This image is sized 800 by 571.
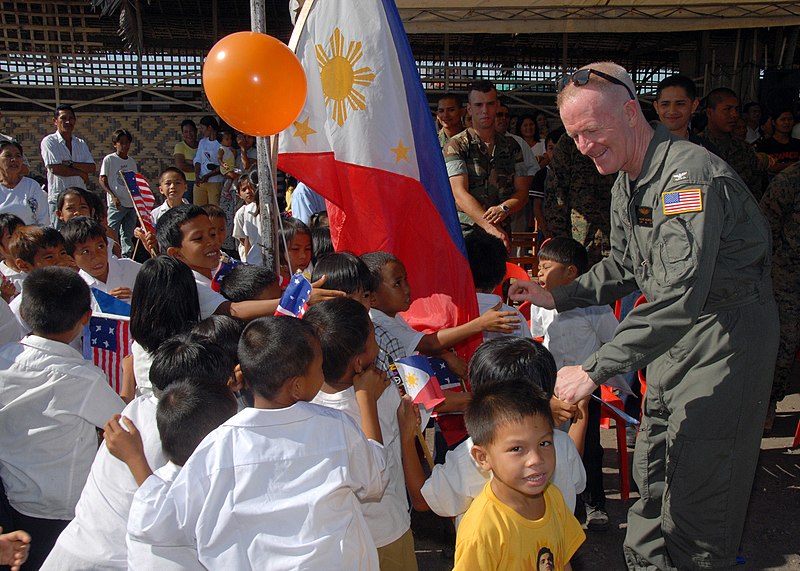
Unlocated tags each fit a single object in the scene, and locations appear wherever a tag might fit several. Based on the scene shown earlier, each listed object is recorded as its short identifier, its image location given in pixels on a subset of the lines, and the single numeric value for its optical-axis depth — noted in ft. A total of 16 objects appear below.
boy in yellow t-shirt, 7.29
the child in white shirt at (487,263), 14.28
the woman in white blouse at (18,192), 21.17
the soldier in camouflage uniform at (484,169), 17.24
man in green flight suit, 8.49
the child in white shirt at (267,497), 6.71
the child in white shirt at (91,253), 14.55
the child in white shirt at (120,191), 29.71
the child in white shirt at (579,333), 12.81
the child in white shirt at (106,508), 7.70
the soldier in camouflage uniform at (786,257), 16.61
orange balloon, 11.57
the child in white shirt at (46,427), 9.32
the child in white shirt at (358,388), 8.80
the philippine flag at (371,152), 13.84
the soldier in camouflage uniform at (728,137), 18.98
